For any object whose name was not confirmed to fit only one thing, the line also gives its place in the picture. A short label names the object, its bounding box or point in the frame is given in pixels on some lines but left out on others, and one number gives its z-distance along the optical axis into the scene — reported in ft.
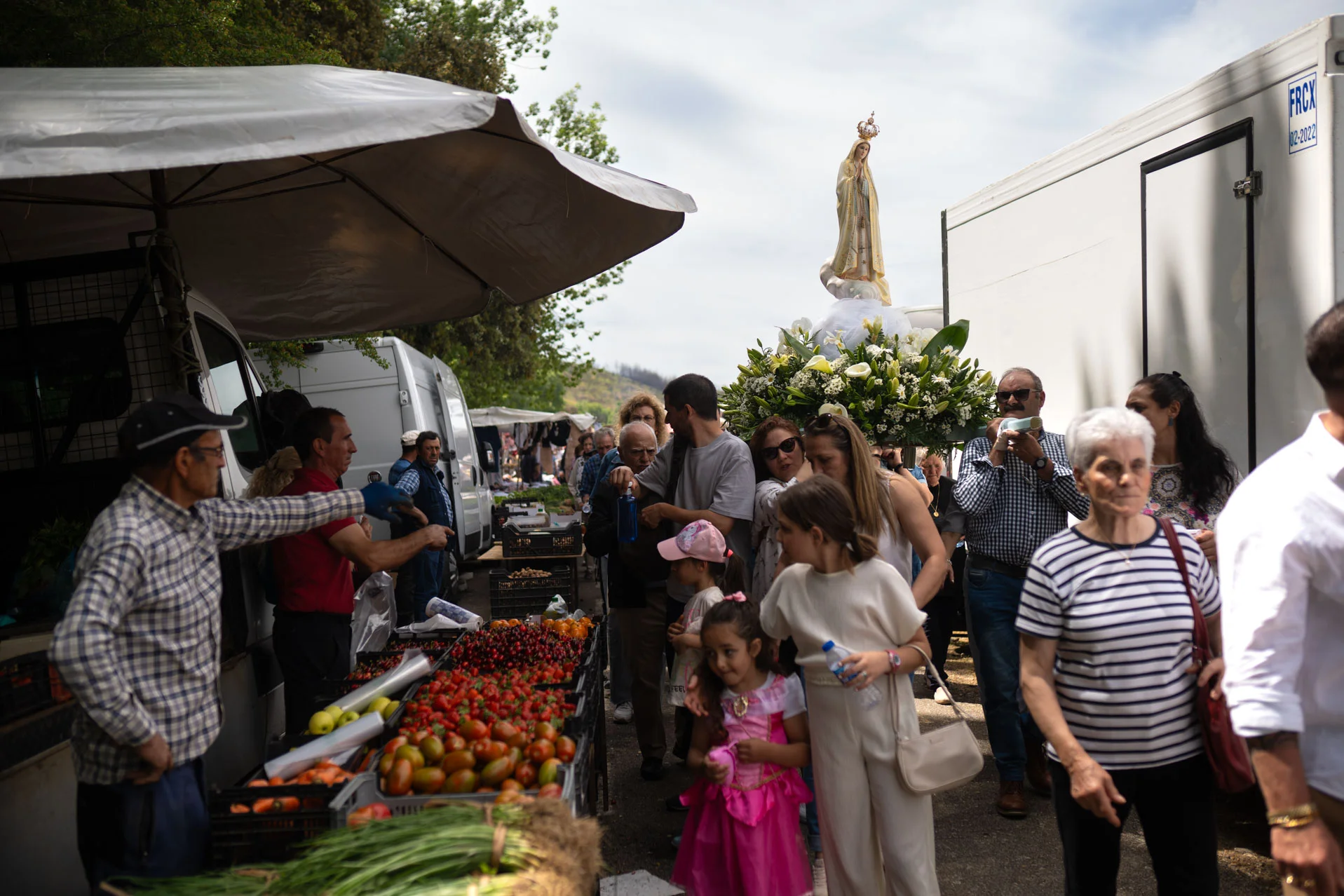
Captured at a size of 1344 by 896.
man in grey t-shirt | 15.67
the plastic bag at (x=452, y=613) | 18.42
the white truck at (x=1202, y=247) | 13.19
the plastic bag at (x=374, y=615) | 20.67
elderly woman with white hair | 8.75
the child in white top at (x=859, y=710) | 10.64
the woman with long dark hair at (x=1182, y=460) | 13.12
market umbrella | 9.44
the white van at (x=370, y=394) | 36.14
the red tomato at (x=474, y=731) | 10.33
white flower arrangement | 18.02
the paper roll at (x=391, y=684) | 12.05
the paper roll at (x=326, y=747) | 9.90
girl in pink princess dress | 11.07
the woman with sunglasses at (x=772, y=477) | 15.14
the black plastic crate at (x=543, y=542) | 30.04
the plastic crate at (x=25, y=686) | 9.62
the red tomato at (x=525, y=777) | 9.56
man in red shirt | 14.25
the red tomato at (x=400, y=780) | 9.35
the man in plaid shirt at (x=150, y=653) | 8.14
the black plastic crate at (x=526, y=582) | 28.58
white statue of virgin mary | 28.22
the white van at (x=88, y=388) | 14.94
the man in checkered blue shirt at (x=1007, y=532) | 15.43
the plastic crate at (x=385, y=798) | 8.88
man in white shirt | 6.68
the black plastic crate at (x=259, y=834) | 8.74
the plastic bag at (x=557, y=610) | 20.58
